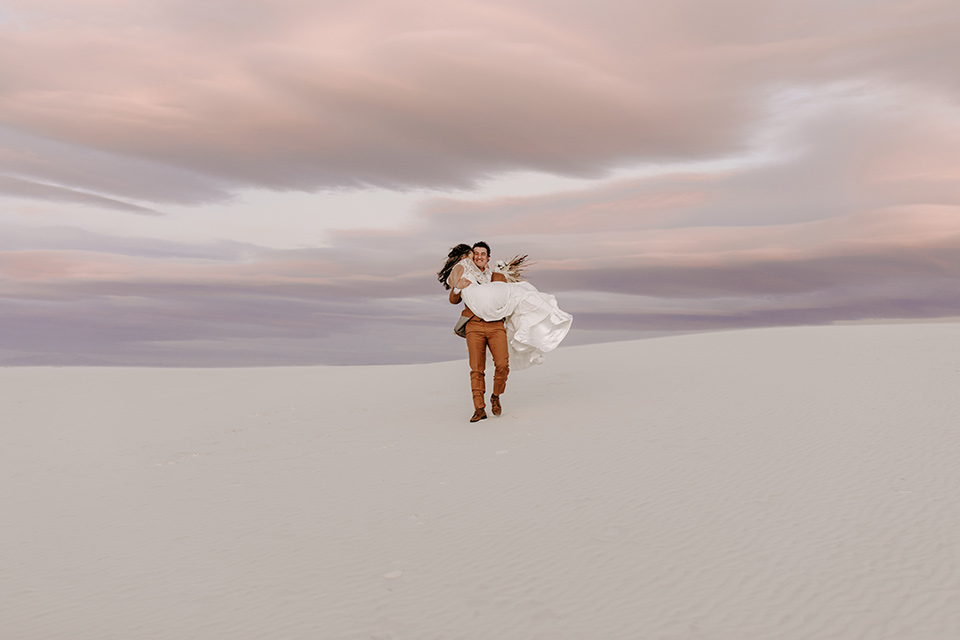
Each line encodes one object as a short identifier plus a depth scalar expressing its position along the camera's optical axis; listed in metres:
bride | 9.50
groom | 9.57
